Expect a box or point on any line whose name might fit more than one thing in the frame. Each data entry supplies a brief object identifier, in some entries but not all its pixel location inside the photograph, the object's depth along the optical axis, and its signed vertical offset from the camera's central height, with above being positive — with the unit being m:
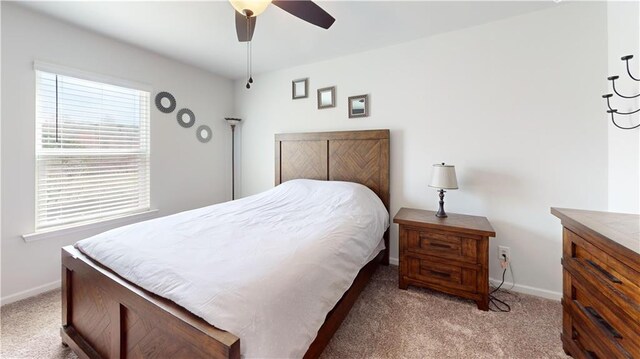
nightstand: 1.91 -0.60
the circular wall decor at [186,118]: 3.20 +0.78
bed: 0.89 -0.63
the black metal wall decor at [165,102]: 2.97 +0.91
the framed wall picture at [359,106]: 2.85 +0.82
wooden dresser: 0.98 -0.48
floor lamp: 3.89 +0.26
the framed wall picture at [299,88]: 3.22 +1.16
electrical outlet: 2.26 -0.66
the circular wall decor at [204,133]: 3.42 +0.61
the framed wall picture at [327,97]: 3.04 +0.99
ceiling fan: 1.40 +1.05
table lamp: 2.15 +0.01
